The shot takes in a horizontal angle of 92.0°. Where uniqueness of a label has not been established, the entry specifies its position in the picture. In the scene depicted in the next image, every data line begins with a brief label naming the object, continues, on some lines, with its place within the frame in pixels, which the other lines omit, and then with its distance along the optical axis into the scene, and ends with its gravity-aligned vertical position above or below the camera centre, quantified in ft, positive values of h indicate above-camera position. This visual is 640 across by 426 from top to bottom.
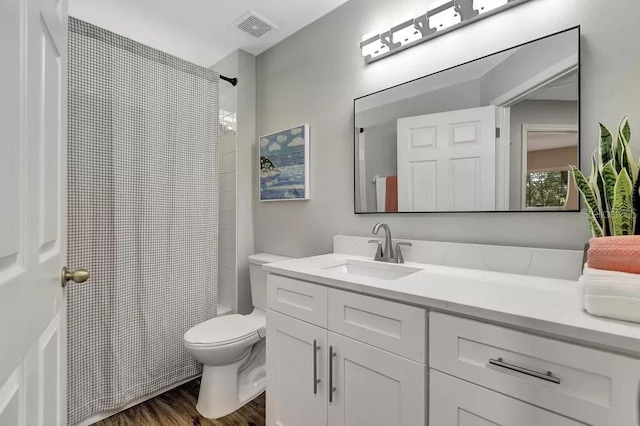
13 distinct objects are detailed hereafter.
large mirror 3.89 +1.14
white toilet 5.43 -2.83
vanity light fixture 4.46 +2.98
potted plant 2.74 +0.20
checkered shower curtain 5.13 -0.05
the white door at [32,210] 1.63 +0.01
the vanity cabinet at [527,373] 2.21 -1.31
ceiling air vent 6.64 +4.20
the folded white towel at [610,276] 2.34 -0.50
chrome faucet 5.06 -0.65
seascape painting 6.89 +1.11
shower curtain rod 7.54 +3.26
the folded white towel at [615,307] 2.27 -0.72
